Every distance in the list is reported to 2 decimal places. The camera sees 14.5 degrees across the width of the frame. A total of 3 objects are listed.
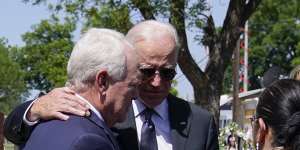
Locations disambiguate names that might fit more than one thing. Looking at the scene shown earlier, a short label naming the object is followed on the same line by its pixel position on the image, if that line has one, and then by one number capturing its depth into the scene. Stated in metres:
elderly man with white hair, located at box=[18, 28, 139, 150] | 4.27
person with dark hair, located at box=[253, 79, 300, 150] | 4.17
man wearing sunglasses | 5.75
